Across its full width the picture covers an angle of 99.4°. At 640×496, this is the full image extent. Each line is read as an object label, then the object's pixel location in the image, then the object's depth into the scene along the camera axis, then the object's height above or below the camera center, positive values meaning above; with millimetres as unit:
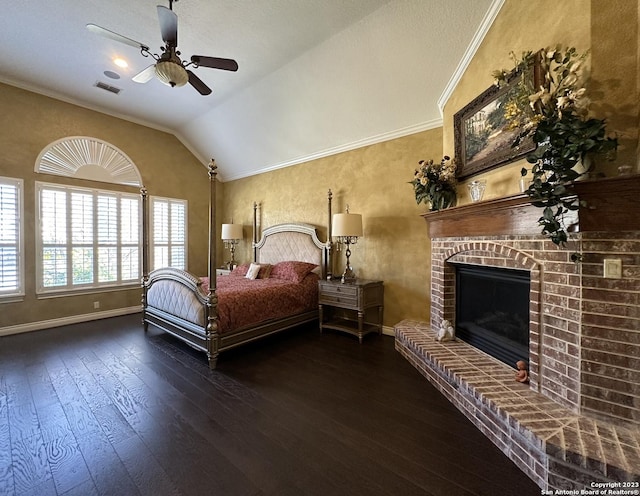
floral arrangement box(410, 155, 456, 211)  2928 +712
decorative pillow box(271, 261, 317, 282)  4324 -361
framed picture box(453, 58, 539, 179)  2160 +1083
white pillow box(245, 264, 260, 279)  4574 -400
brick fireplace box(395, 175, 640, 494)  1433 -684
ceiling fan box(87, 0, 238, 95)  2223 +1779
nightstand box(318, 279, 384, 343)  3742 -789
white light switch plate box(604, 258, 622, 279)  1525 -123
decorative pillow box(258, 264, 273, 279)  4599 -390
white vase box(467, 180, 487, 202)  2434 +526
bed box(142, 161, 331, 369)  3049 -619
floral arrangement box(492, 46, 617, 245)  1510 +649
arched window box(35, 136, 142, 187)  4395 +1532
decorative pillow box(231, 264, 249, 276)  5031 -413
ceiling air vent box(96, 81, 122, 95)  4171 +2546
